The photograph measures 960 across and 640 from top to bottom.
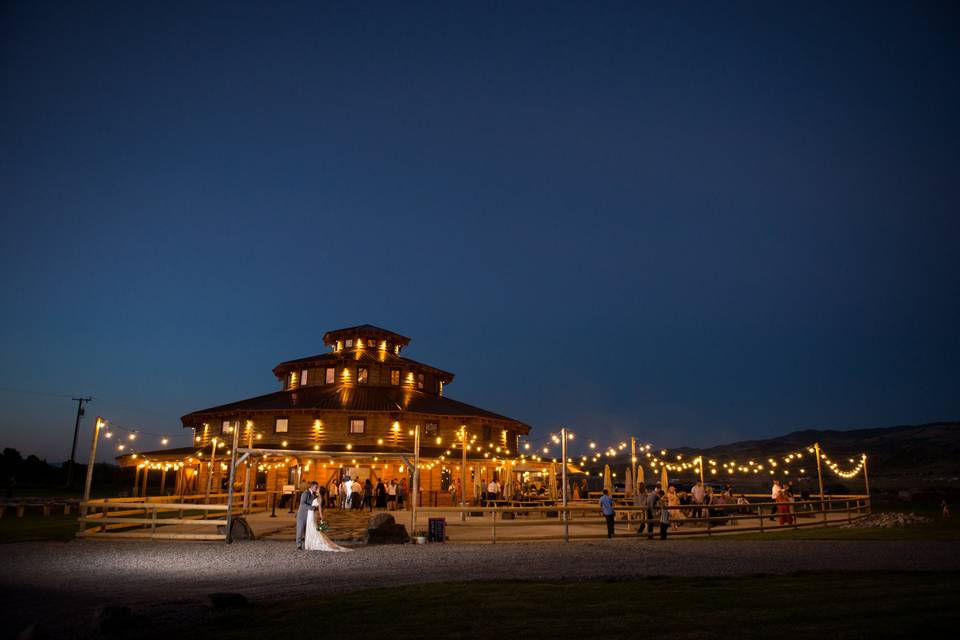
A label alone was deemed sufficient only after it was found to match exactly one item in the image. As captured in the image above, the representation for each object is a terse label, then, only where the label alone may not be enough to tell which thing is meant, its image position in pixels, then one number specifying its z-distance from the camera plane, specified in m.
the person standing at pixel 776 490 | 23.94
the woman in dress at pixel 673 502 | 24.42
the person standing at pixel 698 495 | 25.27
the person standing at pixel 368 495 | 33.28
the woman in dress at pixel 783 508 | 22.60
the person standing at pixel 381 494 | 34.44
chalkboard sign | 19.38
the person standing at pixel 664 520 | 19.52
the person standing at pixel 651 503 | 19.93
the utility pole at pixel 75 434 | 69.56
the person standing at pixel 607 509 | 20.03
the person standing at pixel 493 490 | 33.72
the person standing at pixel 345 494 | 33.41
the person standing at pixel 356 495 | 34.12
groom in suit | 17.50
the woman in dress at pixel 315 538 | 17.06
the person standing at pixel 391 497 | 34.47
